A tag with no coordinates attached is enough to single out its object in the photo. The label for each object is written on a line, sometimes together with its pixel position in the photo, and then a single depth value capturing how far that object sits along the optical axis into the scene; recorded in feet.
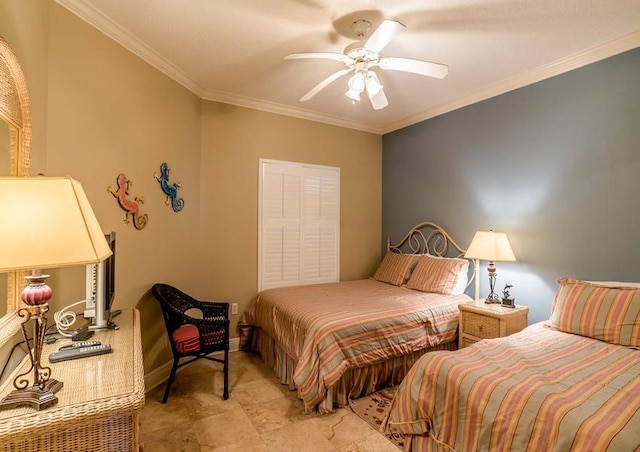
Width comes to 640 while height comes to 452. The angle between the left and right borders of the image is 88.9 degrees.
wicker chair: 8.38
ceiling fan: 6.64
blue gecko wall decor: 9.42
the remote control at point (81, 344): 4.53
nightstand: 8.60
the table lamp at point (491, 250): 9.39
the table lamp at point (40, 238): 2.84
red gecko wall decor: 7.93
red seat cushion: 8.45
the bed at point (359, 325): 7.83
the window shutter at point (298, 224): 12.40
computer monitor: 5.51
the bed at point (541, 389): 4.08
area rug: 7.07
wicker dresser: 2.97
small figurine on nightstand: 9.25
